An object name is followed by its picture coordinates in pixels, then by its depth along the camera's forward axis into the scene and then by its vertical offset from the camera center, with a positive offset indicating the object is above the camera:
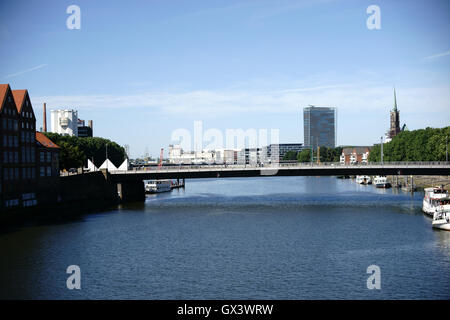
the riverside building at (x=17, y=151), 79.44 +1.94
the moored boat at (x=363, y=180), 178.20 -7.97
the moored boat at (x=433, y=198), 79.12 -6.69
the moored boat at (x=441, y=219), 67.62 -8.76
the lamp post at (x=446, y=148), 129.18 +2.61
